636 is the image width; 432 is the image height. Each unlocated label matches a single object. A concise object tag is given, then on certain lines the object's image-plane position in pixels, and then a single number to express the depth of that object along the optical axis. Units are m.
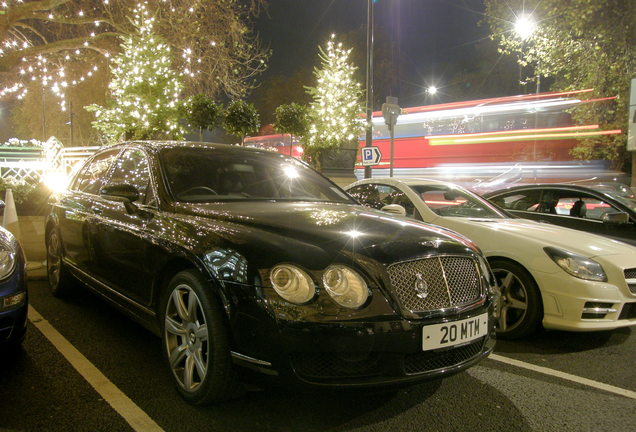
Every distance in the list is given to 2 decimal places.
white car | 3.80
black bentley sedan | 2.26
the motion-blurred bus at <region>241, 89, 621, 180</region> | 14.46
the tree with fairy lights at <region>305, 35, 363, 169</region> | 17.06
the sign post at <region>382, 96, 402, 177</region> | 10.89
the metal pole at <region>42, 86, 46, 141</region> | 41.98
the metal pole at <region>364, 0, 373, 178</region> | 12.55
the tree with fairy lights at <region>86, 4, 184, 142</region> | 15.65
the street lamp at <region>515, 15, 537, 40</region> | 14.47
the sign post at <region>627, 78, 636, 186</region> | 11.67
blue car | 2.94
